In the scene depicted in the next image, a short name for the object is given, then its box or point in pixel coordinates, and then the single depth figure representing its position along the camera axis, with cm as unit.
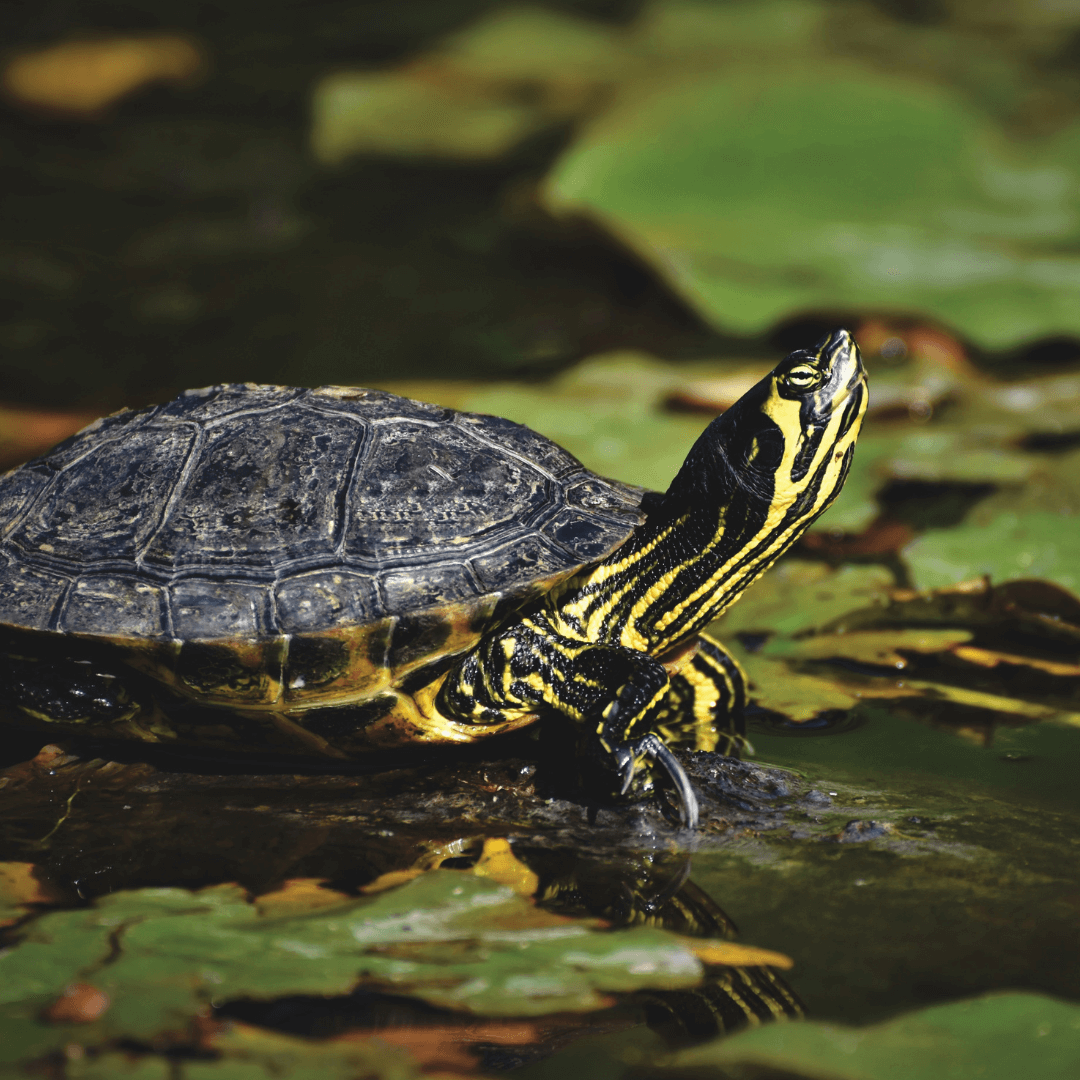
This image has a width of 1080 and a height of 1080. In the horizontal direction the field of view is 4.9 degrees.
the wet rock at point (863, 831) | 318
